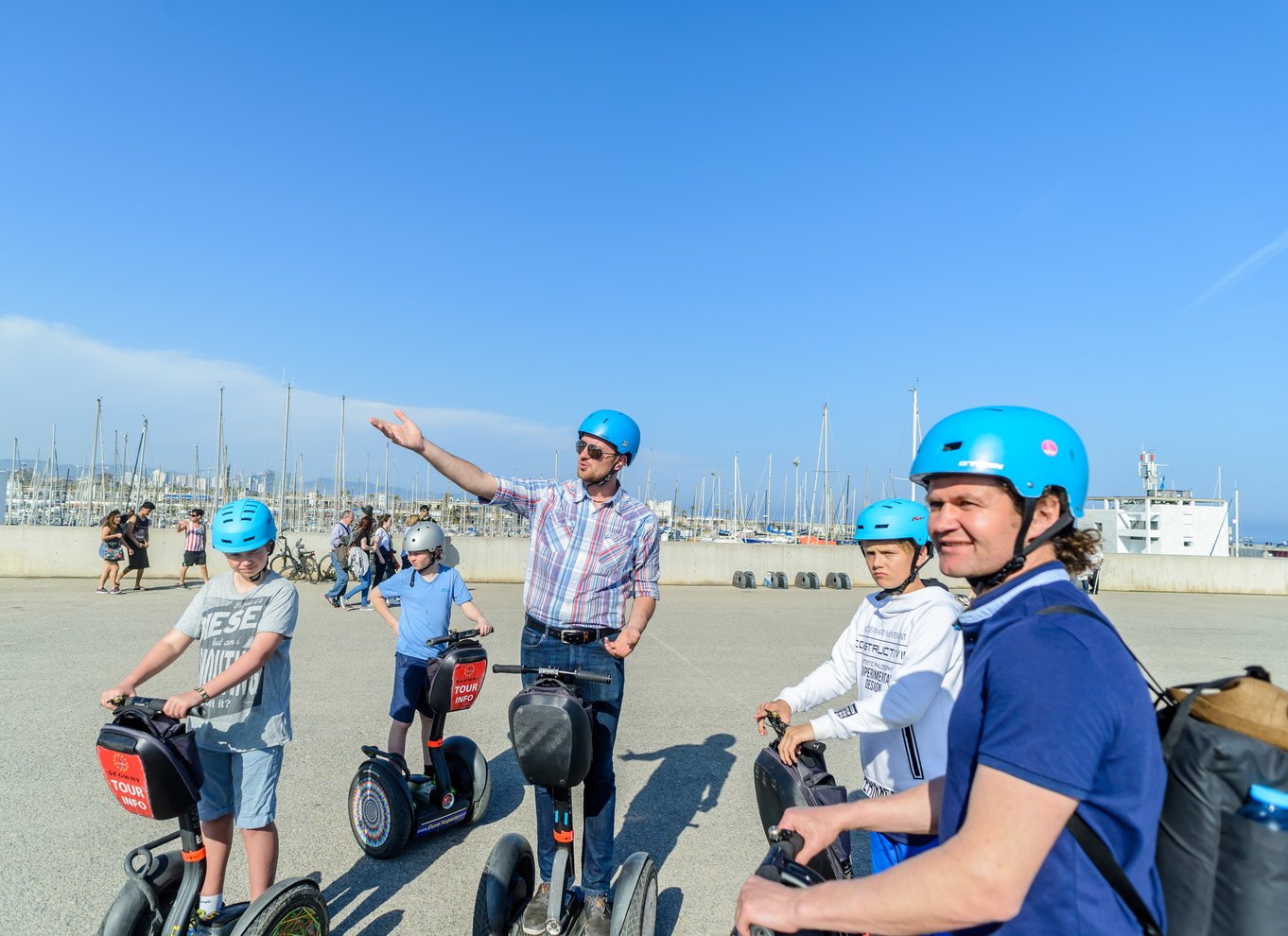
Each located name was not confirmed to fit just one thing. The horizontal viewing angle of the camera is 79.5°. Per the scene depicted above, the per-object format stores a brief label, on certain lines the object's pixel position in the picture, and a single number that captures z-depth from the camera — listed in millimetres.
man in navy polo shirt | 1290
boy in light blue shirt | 5137
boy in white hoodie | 2893
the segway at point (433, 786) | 4477
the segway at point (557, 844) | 3094
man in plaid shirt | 3518
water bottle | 1304
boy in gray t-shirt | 3289
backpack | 1312
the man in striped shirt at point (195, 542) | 15547
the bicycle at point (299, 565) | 18047
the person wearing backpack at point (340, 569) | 14828
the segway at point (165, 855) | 2846
